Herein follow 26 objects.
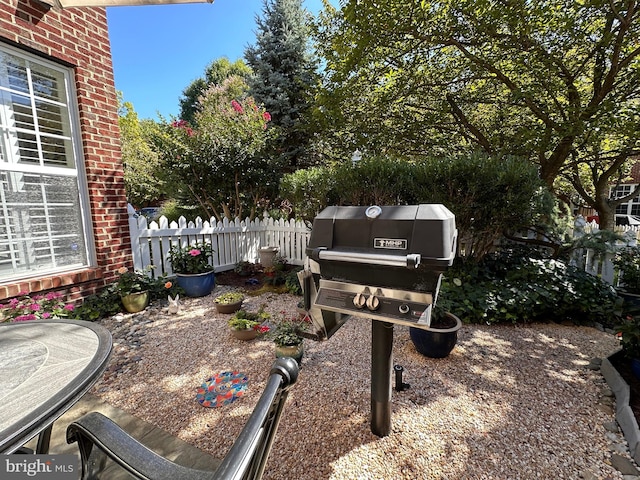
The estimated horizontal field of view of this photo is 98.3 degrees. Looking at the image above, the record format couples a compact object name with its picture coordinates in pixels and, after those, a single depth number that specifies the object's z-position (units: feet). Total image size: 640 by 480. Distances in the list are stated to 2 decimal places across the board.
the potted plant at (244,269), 17.98
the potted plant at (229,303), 11.73
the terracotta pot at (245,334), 9.37
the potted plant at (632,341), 7.07
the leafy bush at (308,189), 15.21
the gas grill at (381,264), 3.96
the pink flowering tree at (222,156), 18.49
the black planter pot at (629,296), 12.07
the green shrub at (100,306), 10.38
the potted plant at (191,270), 13.84
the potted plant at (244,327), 9.32
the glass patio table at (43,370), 2.57
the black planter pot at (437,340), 8.13
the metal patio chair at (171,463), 1.72
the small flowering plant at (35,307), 8.45
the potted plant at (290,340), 7.95
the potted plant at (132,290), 11.53
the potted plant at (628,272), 12.36
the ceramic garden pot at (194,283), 13.80
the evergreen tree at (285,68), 24.97
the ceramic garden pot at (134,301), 11.48
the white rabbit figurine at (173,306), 11.69
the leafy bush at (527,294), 11.07
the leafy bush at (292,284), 14.51
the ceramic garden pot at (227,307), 11.71
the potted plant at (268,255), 18.26
